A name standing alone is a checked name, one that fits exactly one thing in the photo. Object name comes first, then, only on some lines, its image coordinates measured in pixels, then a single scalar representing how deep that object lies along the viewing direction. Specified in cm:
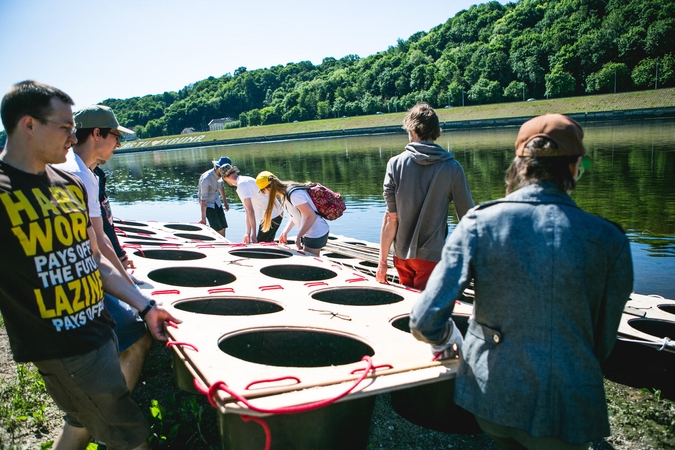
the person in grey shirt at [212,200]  1105
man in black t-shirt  234
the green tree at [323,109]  11825
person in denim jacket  201
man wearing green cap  349
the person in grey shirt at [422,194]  410
